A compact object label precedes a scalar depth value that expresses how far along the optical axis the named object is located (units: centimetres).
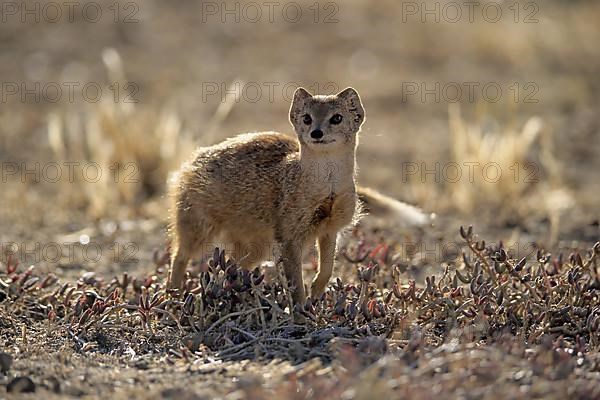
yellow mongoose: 1052
